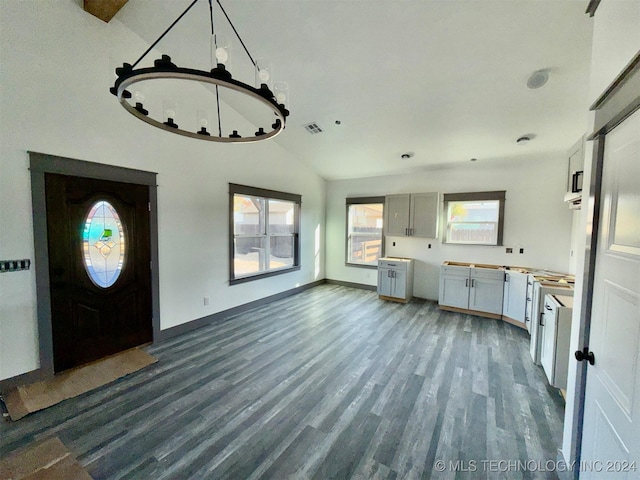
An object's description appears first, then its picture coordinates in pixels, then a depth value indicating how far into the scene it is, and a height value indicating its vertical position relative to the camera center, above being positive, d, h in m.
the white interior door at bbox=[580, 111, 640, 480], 0.99 -0.41
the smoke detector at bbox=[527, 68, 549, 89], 2.53 +1.56
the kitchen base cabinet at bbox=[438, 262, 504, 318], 4.31 -1.03
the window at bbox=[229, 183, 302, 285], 4.36 -0.11
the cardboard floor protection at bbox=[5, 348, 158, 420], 2.18 -1.55
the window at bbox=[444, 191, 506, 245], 4.68 +0.26
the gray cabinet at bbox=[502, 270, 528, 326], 3.91 -1.03
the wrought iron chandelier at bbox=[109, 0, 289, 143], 1.18 +0.71
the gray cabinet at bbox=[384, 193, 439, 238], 5.10 +0.30
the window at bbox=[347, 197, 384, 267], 6.02 -0.06
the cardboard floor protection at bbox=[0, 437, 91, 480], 1.57 -1.56
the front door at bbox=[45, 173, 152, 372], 2.58 -0.49
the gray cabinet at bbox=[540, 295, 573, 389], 2.33 -1.02
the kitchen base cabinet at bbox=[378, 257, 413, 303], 5.16 -1.02
